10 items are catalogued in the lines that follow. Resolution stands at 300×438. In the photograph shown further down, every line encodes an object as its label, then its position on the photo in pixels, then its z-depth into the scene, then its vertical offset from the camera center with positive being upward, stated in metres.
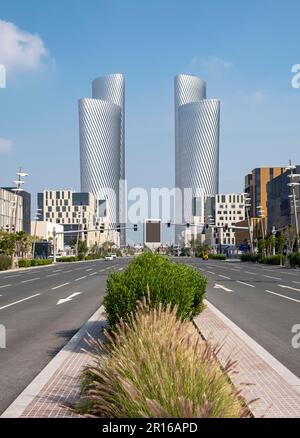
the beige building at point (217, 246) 182.66 +4.00
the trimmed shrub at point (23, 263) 65.81 -0.88
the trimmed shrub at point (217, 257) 100.19 -0.01
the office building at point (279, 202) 122.70 +13.94
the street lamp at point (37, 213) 77.52 +6.44
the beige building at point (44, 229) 155.38 +8.22
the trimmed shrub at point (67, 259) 98.25 -0.52
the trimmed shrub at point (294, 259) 54.34 -0.19
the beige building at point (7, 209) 114.34 +10.85
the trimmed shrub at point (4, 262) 57.47 -0.68
